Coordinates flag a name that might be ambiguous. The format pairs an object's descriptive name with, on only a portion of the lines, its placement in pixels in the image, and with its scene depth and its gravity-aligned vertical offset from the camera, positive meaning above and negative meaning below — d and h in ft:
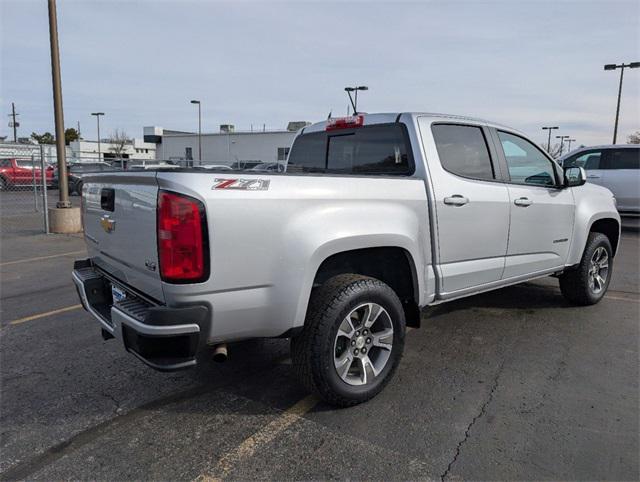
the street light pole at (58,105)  32.60 +3.84
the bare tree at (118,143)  203.97 +8.96
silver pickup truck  8.04 -1.50
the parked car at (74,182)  69.56 -3.00
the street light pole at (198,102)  156.04 +20.08
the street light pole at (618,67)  77.81 +17.28
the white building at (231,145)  177.37 +8.06
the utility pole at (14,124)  218.79 +16.84
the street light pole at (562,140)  190.35 +14.07
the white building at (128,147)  211.41 +6.87
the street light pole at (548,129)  160.69 +14.99
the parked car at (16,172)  68.06 -1.68
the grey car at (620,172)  38.09 +0.27
